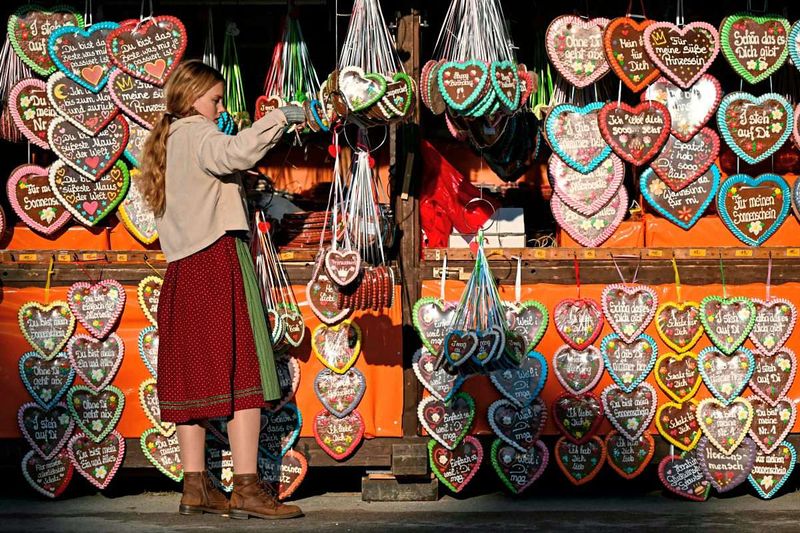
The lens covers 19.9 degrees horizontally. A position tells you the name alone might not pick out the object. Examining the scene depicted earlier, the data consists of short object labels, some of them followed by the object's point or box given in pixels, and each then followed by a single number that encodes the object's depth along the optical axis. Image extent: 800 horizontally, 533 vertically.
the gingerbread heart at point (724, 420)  9.87
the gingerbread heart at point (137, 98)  9.81
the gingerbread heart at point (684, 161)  9.99
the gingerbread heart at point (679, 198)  9.99
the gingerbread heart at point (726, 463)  9.81
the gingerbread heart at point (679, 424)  9.88
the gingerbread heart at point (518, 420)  9.85
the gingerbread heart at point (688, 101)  9.99
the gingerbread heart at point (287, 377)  9.81
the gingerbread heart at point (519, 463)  9.81
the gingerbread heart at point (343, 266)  9.41
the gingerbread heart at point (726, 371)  9.89
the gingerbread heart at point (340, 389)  9.81
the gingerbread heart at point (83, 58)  9.80
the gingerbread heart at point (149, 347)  9.82
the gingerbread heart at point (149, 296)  9.79
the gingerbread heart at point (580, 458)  9.85
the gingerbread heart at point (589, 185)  9.99
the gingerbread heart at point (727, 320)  9.86
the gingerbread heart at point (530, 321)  9.84
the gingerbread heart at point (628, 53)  9.83
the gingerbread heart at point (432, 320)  9.79
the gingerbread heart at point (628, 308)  9.85
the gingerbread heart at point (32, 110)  9.83
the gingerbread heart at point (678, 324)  9.87
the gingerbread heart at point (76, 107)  9.81
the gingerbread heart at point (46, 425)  9.82
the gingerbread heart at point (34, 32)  9.81
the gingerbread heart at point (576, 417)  9.86
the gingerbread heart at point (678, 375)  9.89
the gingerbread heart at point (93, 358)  9.83
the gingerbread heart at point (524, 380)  9.85
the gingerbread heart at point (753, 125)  9.97
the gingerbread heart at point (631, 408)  9.88
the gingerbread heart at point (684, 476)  9.79
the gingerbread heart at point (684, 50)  9.88
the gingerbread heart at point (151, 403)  9.81
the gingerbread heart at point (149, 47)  9.76
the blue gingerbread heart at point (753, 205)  9.99
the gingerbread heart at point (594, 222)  10.00
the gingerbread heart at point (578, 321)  9.87
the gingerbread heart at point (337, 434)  9.81
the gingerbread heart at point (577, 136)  9.99
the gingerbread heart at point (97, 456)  9.79
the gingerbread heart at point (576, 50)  9.91
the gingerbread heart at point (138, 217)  9.89
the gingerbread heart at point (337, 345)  9.82
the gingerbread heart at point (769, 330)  9.91
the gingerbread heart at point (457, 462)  9.81
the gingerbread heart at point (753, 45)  9.88
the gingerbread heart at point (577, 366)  9.90
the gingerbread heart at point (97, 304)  9.79
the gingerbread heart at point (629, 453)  9.85
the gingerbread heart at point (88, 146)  9.84
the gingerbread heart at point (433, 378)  9.83
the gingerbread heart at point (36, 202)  9.88
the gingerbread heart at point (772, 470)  9.81
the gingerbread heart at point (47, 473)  9.77
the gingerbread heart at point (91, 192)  9.88
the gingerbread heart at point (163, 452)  9.83
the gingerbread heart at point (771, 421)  9.88
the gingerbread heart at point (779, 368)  9.92
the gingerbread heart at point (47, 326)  9.80
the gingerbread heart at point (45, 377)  9.82
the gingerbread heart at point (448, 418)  9.80
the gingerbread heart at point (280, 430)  9.81
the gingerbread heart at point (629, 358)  9.88
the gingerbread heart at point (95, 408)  9.82
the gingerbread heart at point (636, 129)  9.93
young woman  8.66
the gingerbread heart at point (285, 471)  9.76
